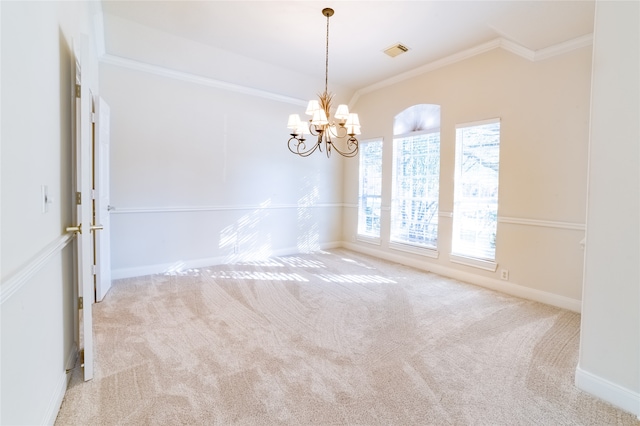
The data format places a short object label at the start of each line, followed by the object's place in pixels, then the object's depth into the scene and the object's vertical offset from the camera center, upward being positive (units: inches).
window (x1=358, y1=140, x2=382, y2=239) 225.8 +7.2
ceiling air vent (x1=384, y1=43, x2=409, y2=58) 160.6 +77.6
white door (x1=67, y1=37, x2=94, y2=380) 75.0 -2.4
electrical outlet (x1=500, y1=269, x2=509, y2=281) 153.2 -35.8
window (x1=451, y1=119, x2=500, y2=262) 158.2 +5.3
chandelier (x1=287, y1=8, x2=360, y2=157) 121.8 +31.0
